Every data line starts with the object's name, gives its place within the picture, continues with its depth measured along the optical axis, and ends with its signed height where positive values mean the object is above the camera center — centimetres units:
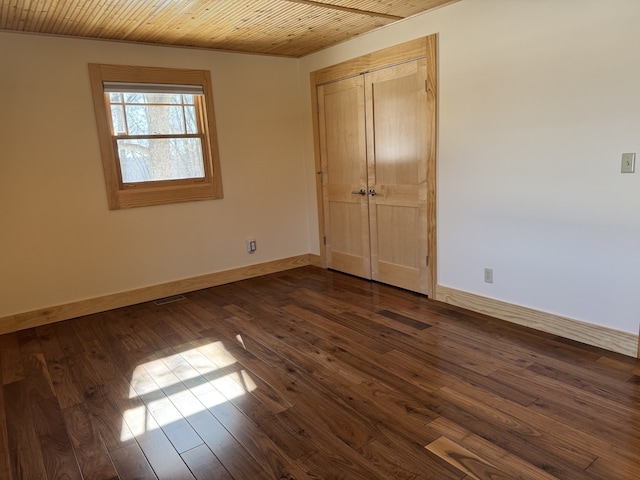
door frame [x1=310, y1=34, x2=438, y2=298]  345 +74
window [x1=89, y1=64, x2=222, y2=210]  384 +29
